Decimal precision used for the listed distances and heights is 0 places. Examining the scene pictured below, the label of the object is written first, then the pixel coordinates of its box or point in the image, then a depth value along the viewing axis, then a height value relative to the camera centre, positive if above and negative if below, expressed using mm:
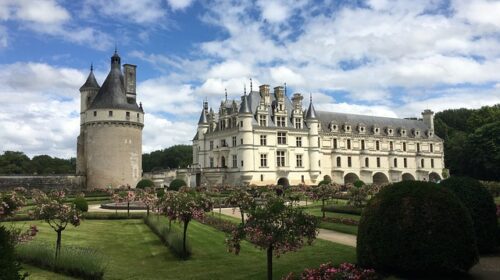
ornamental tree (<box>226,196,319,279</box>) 9773 -1234
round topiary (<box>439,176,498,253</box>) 12328 -1235
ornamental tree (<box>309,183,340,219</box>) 26078 -1258
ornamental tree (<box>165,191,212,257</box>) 14383 -1116
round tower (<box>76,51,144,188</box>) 46312 +4232
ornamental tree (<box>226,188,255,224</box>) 18470 -1098
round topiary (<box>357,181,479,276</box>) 9094 -1372
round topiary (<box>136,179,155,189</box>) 41594 -880
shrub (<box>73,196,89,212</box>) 25217 -1539
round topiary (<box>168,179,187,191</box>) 40938 -943
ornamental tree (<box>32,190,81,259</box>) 12906 -1047
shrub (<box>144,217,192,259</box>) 14461 -2344
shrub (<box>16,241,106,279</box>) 11602 -2287
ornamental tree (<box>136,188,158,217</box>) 22809 -1241
